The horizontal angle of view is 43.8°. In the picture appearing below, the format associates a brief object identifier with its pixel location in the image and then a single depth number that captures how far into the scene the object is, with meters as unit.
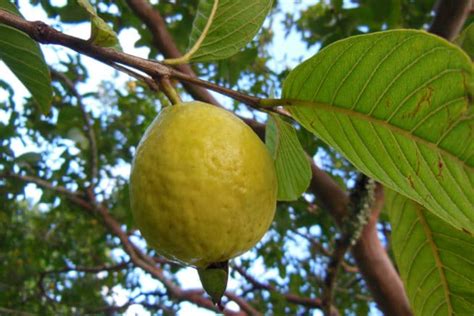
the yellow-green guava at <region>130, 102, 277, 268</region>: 0.22
